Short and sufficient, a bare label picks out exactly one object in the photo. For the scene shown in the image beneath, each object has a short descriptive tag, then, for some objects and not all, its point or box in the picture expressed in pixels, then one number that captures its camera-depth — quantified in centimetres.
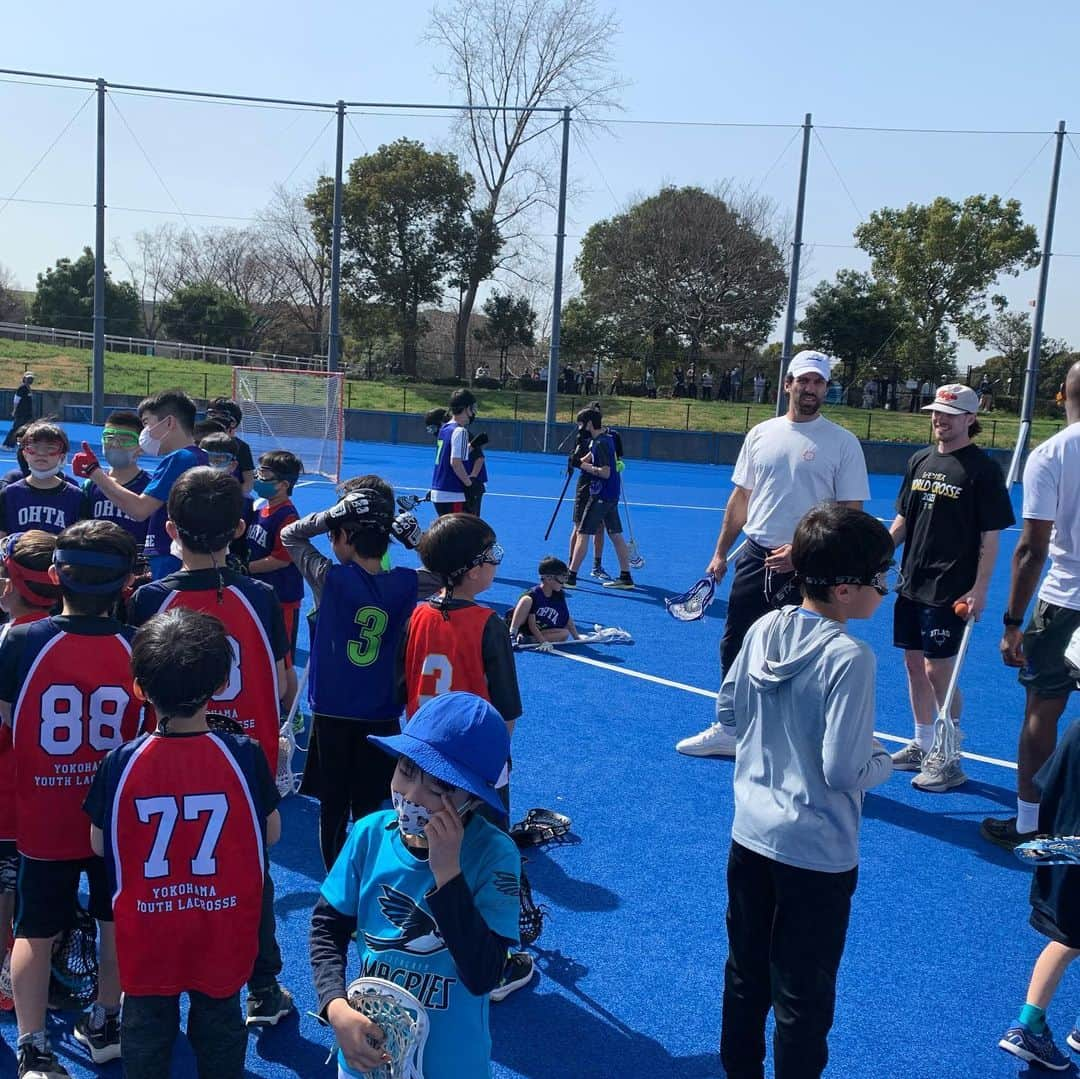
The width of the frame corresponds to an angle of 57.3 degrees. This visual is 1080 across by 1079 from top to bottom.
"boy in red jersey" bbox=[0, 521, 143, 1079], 305
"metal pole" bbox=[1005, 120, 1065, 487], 2498
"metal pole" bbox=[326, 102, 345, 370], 2678
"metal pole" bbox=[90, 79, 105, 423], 2598
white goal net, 2161
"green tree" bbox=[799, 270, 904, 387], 3950
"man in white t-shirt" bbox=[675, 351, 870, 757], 554
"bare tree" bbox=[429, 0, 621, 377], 3788
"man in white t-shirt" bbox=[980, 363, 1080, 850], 473
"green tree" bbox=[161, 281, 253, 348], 4703
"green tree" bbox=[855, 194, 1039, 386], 3903
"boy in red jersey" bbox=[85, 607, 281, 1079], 253
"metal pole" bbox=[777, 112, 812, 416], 2589
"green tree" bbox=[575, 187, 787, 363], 4309
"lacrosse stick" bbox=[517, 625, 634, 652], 890
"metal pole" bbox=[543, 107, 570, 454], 2702
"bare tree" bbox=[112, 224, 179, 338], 5620
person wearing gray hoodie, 271
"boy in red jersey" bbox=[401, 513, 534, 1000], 358
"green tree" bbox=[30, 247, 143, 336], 4694
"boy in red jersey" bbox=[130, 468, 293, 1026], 342
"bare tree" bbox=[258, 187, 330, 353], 4972
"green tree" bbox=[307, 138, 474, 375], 4000
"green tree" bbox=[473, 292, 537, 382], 4312
